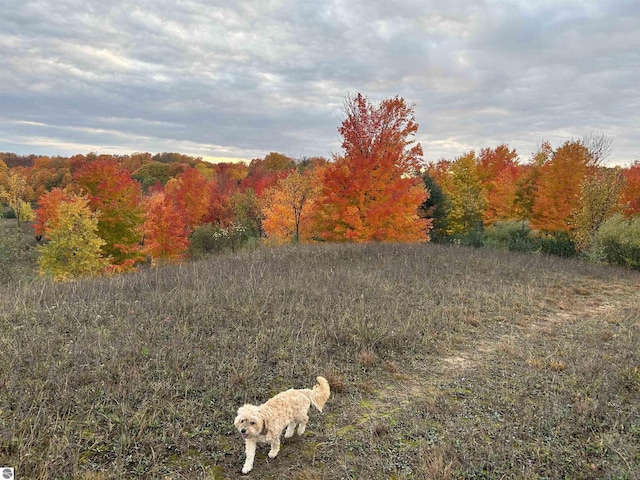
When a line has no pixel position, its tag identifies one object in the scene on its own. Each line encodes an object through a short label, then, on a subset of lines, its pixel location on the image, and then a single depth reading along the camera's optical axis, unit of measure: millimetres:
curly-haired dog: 3103
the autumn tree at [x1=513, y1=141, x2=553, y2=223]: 31250
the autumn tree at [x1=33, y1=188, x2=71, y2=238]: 42219
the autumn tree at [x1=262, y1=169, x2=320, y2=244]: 24344
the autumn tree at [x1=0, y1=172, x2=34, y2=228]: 43219
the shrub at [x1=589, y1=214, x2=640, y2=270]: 15664
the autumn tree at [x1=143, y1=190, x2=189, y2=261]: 29203
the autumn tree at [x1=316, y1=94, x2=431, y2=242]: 16062
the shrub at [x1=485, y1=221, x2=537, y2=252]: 20391
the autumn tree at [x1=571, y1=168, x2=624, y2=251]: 19125
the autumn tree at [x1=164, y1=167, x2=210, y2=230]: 45031
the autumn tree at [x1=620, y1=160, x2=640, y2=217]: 24375
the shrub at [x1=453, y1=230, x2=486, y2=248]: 23353
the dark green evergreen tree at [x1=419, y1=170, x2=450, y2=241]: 30422
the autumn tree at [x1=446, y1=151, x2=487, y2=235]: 33719
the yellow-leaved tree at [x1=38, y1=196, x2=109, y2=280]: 19188
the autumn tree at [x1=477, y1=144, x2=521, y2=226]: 33062
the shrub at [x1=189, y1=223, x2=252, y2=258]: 32406
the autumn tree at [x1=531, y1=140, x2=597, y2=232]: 23250
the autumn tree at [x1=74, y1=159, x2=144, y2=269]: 22125
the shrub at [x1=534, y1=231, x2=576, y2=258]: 21219
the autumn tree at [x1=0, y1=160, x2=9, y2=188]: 58850
